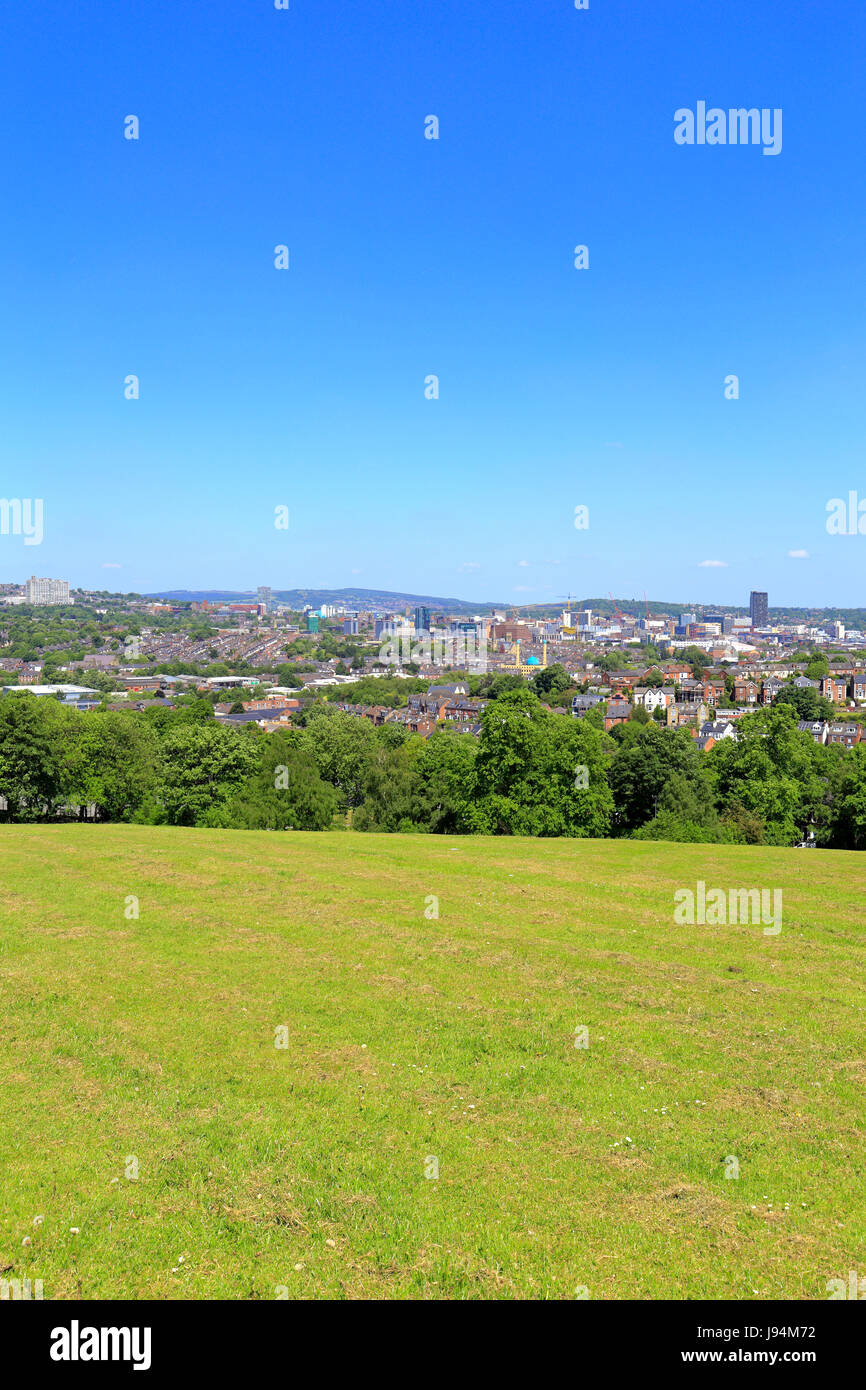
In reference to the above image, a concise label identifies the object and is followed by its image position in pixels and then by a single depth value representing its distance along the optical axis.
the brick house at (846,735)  116.59
